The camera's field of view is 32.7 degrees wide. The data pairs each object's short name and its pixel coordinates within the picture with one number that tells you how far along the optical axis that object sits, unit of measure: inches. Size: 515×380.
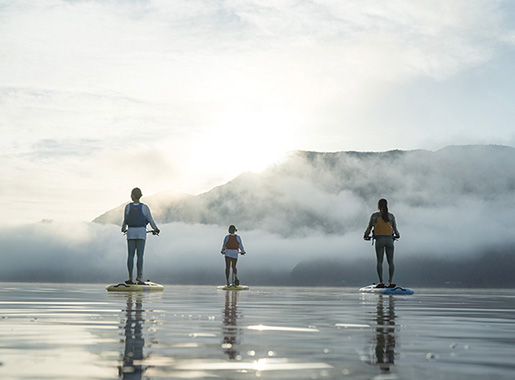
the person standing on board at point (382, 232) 877.8
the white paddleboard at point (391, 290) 832.4
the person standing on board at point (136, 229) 852.6
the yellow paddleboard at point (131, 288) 831.1
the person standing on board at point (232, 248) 1133.2
